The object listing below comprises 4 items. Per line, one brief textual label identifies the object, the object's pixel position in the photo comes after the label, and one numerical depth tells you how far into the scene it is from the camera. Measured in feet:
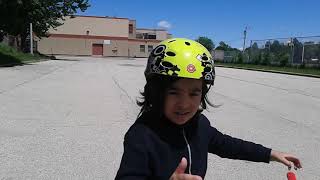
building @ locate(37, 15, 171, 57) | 145.53
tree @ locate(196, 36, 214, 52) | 261.19
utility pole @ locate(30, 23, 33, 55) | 77.42
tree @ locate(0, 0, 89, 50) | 53.24
